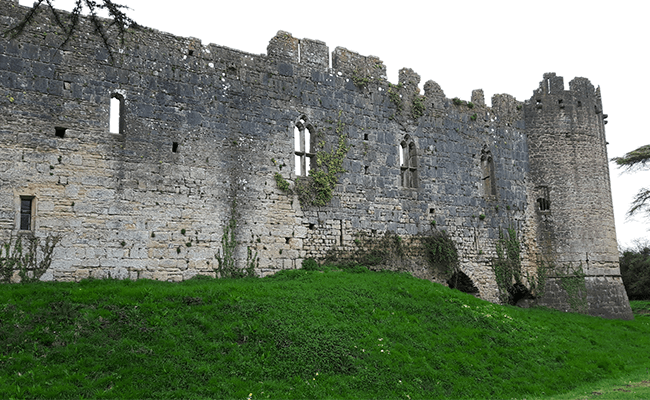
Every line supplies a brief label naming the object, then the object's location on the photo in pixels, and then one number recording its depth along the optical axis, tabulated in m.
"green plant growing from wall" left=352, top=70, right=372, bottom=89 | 19.08
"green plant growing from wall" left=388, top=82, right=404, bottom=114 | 19.84
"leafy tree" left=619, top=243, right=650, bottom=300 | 29.88
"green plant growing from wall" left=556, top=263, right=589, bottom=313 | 21.19
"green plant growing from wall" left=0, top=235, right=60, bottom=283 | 12.80
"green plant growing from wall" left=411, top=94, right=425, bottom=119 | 20.27
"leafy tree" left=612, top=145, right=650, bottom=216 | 26.06
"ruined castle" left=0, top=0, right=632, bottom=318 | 13.87
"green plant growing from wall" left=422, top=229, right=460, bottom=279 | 19.47
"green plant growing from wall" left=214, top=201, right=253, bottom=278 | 15.61
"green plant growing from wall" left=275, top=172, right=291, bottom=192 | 16.97
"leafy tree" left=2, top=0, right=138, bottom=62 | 7.64
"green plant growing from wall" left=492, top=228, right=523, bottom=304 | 21.09
